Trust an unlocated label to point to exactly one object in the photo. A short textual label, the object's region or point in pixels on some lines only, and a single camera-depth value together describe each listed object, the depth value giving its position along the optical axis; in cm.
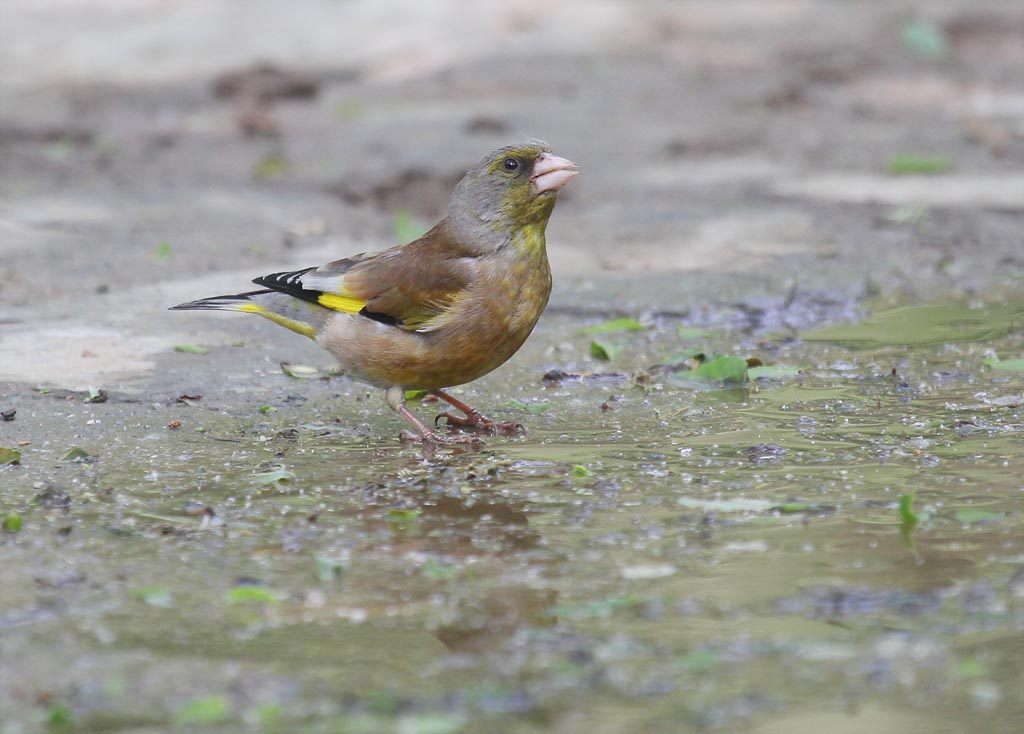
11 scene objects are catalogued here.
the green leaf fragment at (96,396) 1106
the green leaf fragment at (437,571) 761
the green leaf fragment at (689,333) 1340
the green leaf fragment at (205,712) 601
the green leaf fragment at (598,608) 707
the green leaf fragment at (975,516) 823
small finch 1059
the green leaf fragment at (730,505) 855
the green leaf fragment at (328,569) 759
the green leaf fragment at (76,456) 966
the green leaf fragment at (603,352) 1266
